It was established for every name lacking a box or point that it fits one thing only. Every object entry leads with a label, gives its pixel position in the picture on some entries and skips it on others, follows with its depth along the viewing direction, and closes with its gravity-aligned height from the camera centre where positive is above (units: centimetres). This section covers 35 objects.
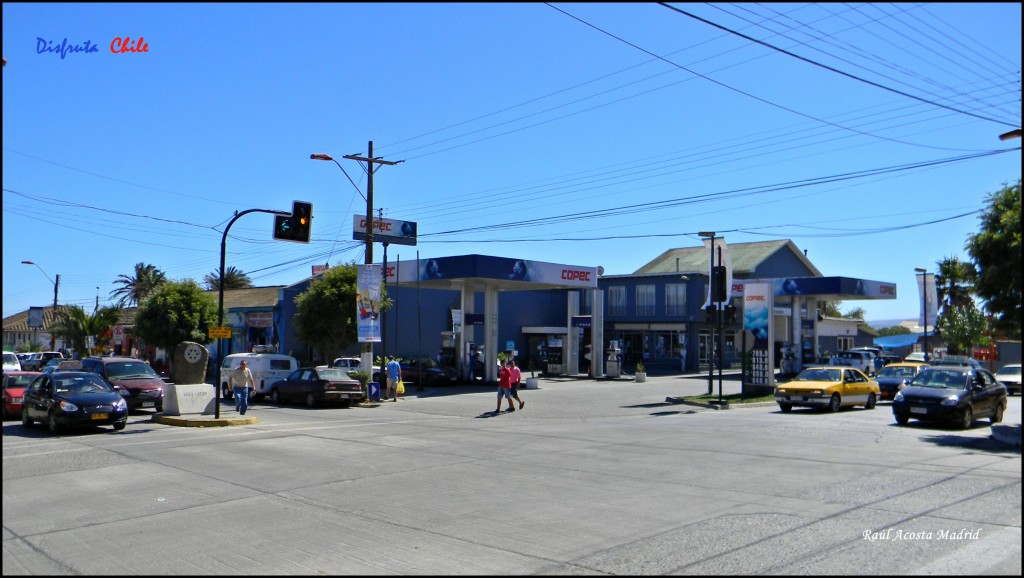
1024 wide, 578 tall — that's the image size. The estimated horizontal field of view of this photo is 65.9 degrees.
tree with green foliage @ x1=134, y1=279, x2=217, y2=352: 4253 +150
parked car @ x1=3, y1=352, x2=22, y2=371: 3294 -83
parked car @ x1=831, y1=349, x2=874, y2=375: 4291 -59
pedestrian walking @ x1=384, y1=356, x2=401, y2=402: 3002 -112
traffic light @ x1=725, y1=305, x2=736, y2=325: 2856 +120
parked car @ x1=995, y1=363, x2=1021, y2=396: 3506 -121
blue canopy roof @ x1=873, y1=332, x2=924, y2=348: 6650 +72
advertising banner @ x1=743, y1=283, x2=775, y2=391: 3081 +58
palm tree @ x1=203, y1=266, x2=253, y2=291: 6519 +537
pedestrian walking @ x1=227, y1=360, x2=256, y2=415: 2247 -115
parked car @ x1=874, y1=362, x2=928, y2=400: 2848 -101
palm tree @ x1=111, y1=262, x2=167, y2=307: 6794 +522
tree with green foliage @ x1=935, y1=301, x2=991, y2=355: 5578 +142
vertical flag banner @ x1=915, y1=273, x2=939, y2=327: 4591 +313
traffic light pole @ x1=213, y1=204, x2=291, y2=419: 2097 +109
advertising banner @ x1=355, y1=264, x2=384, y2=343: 2847 +156
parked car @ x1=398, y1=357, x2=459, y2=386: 3703 -130
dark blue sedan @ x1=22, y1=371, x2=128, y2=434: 1880 -144
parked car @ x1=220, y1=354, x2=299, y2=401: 3042 -91
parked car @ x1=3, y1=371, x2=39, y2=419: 2292 -138
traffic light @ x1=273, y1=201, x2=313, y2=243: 2141 +328
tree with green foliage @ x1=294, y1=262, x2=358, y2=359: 3678 +163
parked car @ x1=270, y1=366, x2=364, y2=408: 2686 -145
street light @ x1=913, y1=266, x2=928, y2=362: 4572 +324
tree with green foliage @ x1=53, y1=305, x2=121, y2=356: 5203 +126
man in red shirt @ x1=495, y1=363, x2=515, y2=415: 2528 -112
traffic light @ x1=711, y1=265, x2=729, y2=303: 2891 +227
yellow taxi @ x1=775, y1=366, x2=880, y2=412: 2450 -129
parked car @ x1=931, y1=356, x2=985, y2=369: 3796 -54
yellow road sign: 2359 +37
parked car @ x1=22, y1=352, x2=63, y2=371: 4091 -94
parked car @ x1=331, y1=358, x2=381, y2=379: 3616 -81
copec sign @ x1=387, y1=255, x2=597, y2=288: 3544 +360
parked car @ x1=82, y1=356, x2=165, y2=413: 2423 -108
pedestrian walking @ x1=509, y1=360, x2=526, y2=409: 2605 -103
